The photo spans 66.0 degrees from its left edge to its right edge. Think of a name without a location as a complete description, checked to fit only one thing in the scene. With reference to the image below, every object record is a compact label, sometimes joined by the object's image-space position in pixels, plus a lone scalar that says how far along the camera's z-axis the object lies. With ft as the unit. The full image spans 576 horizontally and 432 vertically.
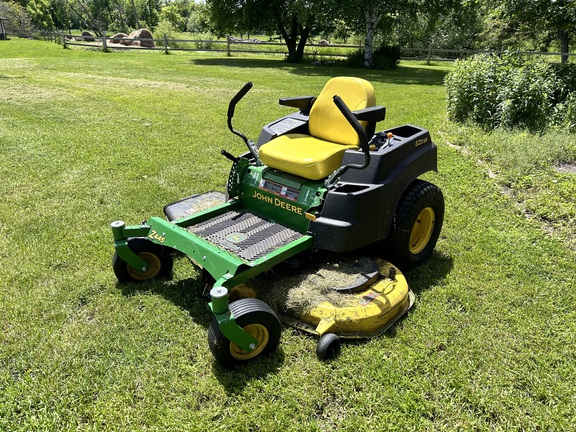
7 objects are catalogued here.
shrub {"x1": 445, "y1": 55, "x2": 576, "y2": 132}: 21.91
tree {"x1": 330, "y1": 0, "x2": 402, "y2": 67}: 60.08
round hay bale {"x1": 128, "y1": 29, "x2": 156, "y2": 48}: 123.26
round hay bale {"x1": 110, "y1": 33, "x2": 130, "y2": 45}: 105.83
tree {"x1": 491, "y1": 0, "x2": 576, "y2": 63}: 26.17
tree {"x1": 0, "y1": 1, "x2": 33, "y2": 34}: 144.66
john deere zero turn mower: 8.87
